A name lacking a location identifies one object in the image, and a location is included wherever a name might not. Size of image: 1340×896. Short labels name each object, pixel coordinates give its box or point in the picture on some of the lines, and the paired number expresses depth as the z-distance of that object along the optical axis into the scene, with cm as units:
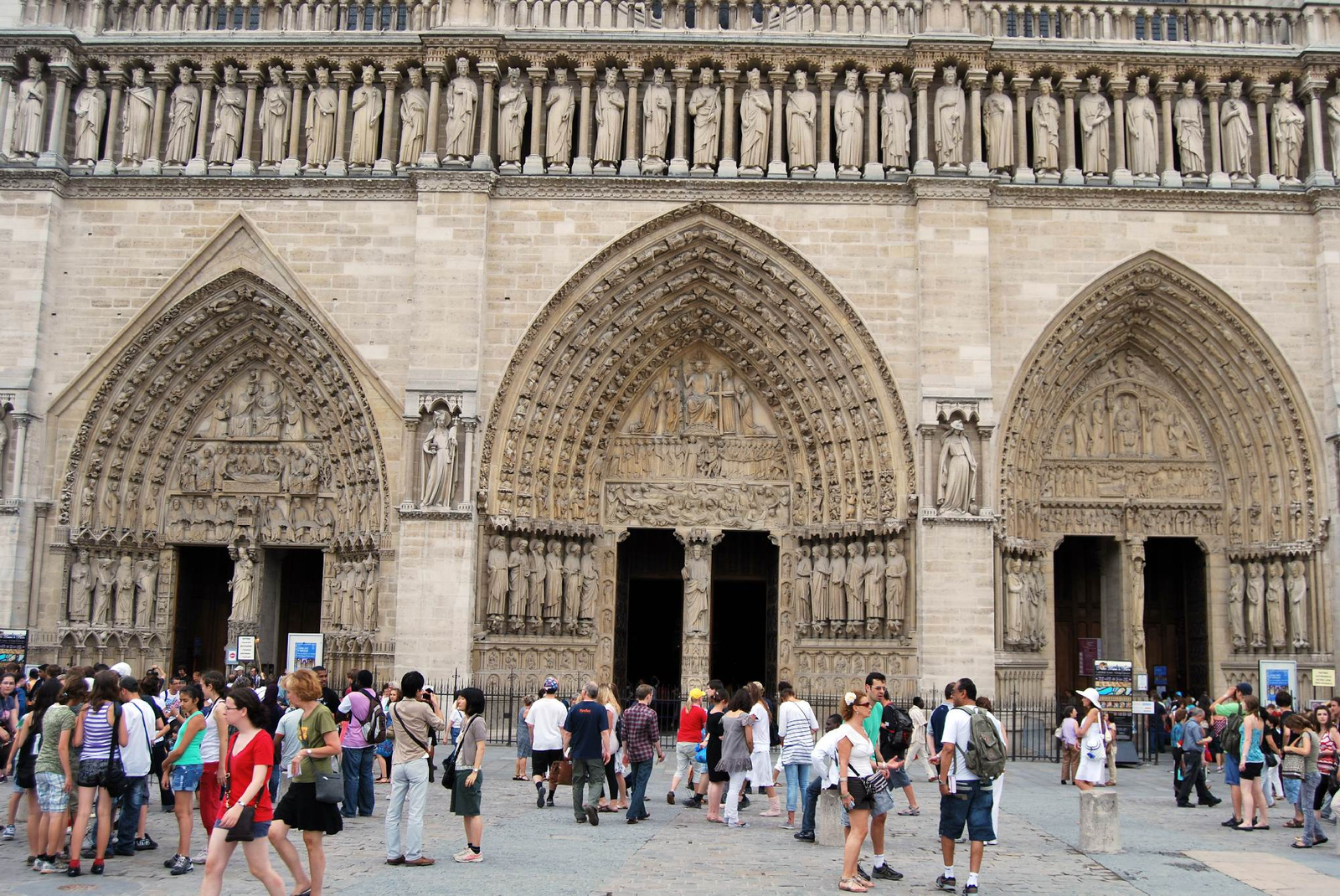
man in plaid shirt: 1218
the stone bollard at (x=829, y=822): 1105
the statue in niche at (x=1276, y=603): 2039
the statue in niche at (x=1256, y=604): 2061
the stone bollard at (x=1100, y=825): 1084
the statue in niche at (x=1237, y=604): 2091
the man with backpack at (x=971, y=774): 884
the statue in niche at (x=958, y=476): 1953
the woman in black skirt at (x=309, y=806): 782
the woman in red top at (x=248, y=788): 727
